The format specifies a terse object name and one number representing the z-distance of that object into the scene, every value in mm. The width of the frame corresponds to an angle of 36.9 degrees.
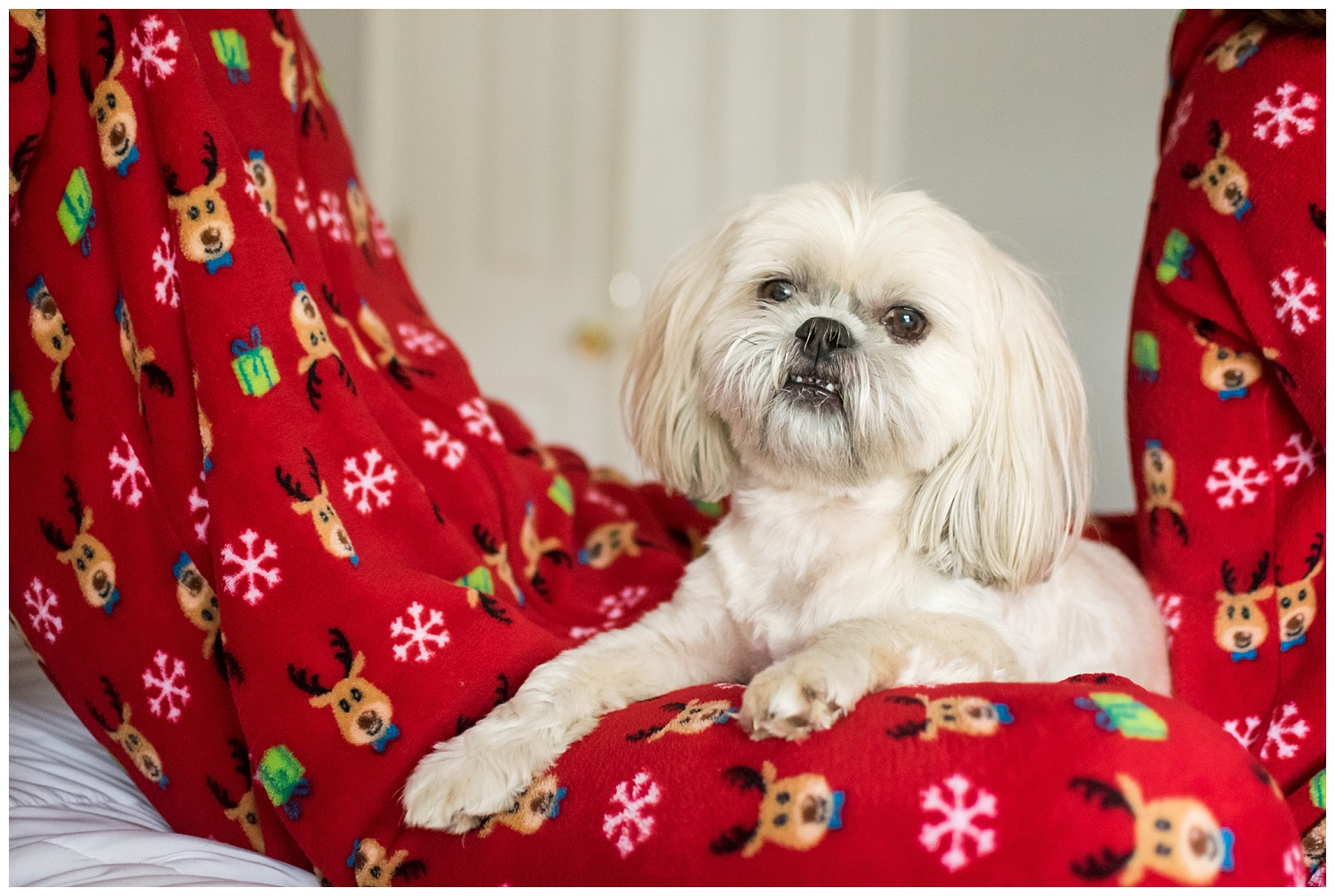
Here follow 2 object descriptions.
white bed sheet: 796
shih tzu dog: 860
